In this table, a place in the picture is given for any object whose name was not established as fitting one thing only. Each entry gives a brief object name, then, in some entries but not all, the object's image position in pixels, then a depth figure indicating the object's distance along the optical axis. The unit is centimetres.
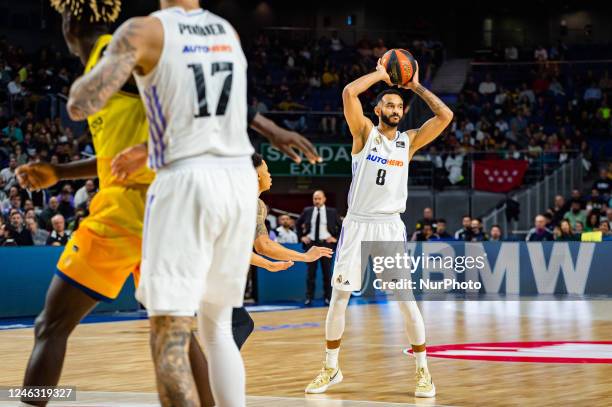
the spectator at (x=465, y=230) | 2200
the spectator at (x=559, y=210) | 2427
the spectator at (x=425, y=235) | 2181
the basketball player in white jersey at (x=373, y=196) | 861
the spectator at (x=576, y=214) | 2330
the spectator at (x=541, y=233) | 2178
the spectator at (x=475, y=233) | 2189
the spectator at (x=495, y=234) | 2192
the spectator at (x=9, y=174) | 2055
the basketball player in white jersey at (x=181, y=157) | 452
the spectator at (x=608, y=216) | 2255
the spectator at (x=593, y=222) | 2262
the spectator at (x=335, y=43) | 3459
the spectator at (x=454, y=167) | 2675
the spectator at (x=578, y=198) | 2381
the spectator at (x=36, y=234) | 1781
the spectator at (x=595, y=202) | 2416
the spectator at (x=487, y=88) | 3281
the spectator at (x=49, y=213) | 1914
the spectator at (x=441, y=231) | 2173
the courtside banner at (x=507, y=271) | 2059
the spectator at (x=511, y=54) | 3588
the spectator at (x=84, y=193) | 1975
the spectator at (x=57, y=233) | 1727
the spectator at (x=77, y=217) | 1852
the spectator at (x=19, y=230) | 1745
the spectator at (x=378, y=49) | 3361
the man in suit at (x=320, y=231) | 1920
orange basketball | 857
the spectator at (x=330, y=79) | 3225
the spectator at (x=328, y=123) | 2909
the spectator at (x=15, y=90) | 2583
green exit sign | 2831
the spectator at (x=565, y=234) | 2136
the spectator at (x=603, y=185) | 2570
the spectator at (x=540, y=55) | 3506
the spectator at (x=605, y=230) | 2137
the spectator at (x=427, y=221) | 2262
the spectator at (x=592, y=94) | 3133
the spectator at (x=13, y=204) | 1897
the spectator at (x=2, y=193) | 1998
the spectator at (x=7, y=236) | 1722
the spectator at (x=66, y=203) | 2000
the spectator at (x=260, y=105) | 2858
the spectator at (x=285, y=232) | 2067
